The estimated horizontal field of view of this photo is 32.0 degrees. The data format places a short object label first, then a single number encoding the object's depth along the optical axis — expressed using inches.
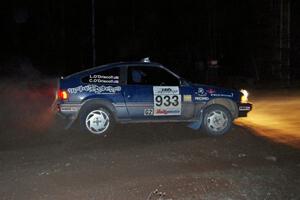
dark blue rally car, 421.7
